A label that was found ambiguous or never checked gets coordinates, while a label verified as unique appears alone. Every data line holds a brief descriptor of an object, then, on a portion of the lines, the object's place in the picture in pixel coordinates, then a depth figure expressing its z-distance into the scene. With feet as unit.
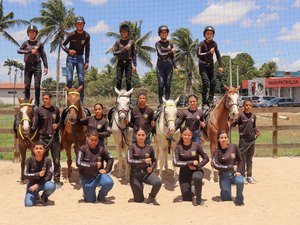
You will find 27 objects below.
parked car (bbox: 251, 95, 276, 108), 121.39
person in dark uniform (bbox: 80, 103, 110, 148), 23.89
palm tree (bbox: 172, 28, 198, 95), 158.71
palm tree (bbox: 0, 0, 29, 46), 129.49
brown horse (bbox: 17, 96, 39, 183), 22.89
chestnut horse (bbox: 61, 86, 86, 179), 23.31
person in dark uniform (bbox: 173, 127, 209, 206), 20.31
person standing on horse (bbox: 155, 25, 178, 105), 28.47
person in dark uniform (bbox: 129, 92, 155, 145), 24.49
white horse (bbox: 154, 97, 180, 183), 22.66
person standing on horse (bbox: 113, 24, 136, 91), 28.19
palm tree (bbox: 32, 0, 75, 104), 130.72
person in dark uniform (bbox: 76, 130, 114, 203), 20.58
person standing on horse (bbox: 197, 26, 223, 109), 28.96
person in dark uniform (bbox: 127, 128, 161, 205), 20.49
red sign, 142.20
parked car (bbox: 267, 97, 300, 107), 119.75
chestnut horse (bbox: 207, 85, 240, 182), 26.74
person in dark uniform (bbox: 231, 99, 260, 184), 26.32
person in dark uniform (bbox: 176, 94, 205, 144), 24.30
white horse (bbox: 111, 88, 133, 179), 23.88
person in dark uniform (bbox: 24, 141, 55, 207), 19.77
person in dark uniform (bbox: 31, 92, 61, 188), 23.72
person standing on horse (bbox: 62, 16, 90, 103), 28.32
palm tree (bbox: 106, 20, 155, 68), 137.59
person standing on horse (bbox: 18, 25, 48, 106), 27.27
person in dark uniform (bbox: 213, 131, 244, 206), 20.98
